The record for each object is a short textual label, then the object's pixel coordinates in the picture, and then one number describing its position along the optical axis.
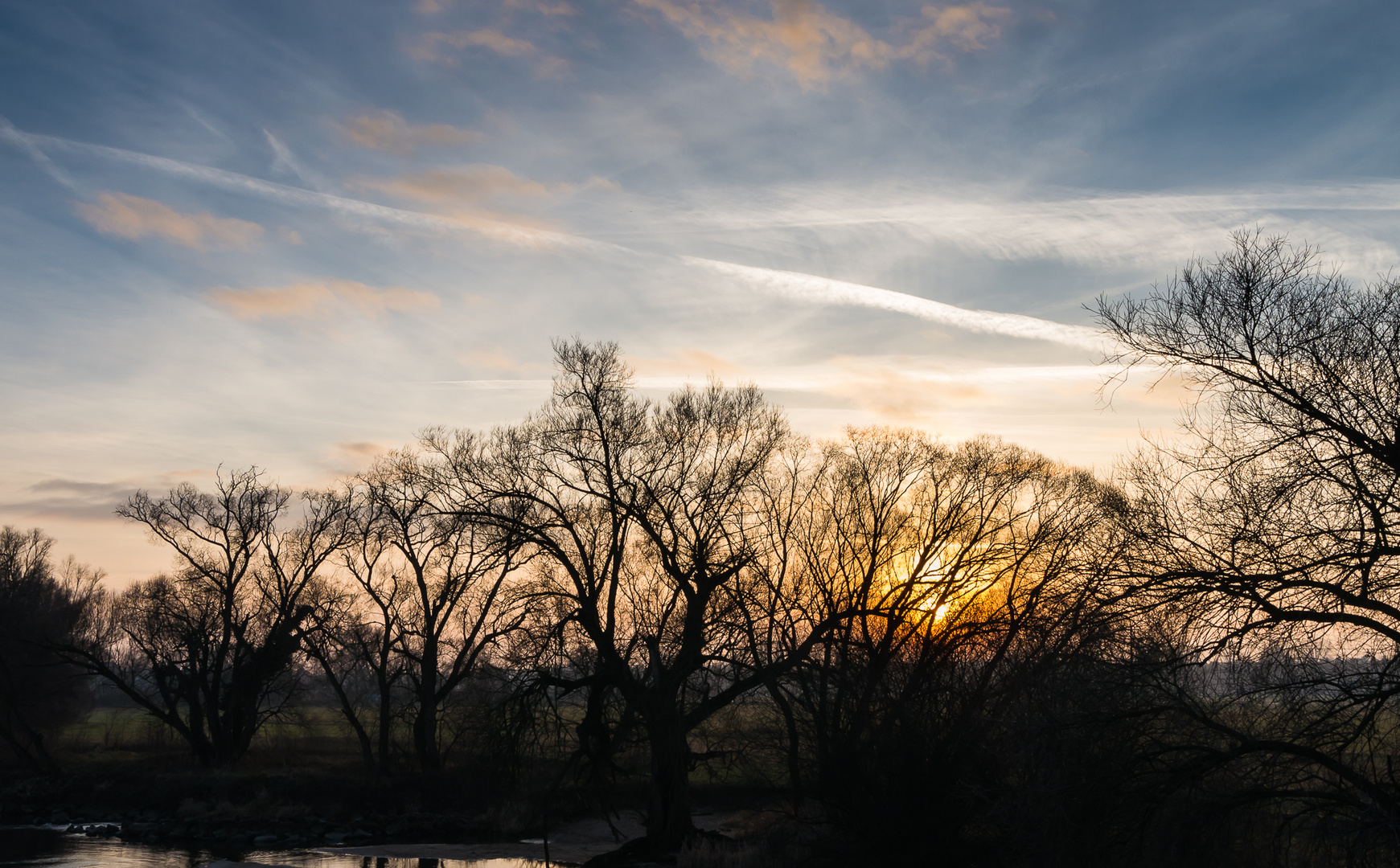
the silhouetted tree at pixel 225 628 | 41.81
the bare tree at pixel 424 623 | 38.75
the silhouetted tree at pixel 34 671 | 42.81
